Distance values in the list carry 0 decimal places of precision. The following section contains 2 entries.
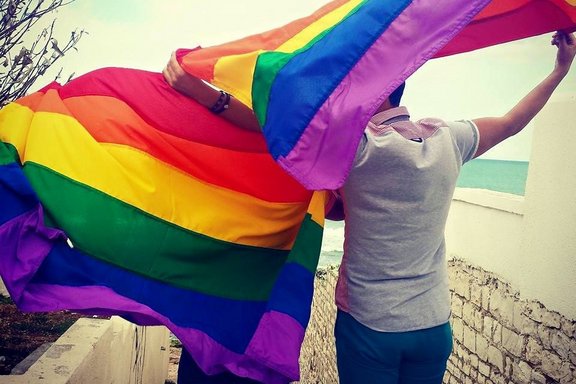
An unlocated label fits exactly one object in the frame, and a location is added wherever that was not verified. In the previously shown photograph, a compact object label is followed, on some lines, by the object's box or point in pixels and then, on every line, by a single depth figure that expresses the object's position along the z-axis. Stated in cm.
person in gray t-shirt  155
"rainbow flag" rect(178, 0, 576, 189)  132
